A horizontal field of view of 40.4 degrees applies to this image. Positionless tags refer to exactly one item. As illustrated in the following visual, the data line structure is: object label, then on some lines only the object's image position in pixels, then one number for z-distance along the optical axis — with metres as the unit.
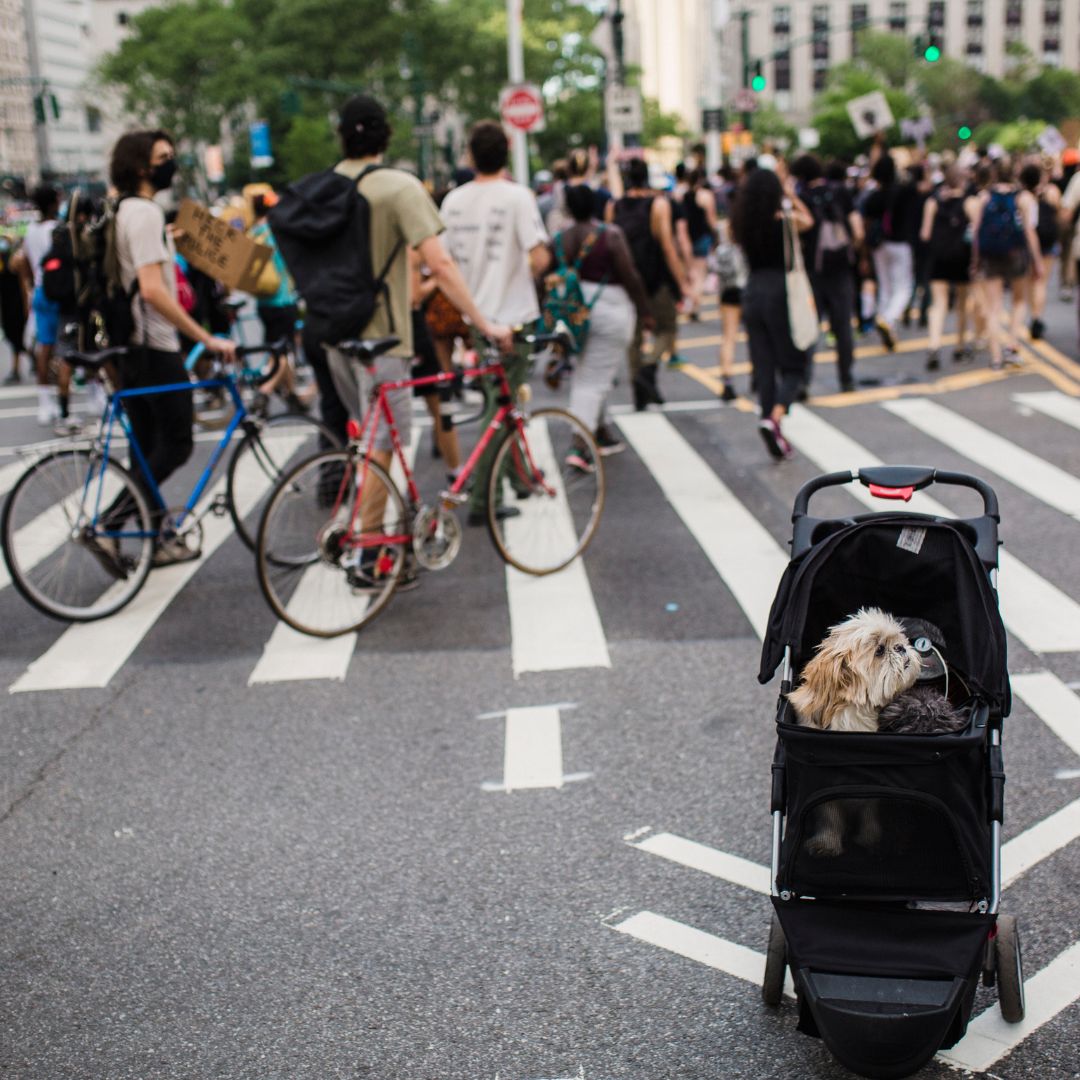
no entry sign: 20.48
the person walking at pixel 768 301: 9.48
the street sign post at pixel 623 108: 22.42
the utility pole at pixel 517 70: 24.08
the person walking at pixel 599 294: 9.07
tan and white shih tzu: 3.10
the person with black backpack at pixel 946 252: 13.52
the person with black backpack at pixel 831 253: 12.09
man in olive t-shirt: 6.48
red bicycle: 6.33
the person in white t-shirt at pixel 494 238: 7.74
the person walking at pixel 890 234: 15.16
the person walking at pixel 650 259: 11.76
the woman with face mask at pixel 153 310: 6.86
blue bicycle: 6.54
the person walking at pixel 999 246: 12.90
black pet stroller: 2.94
